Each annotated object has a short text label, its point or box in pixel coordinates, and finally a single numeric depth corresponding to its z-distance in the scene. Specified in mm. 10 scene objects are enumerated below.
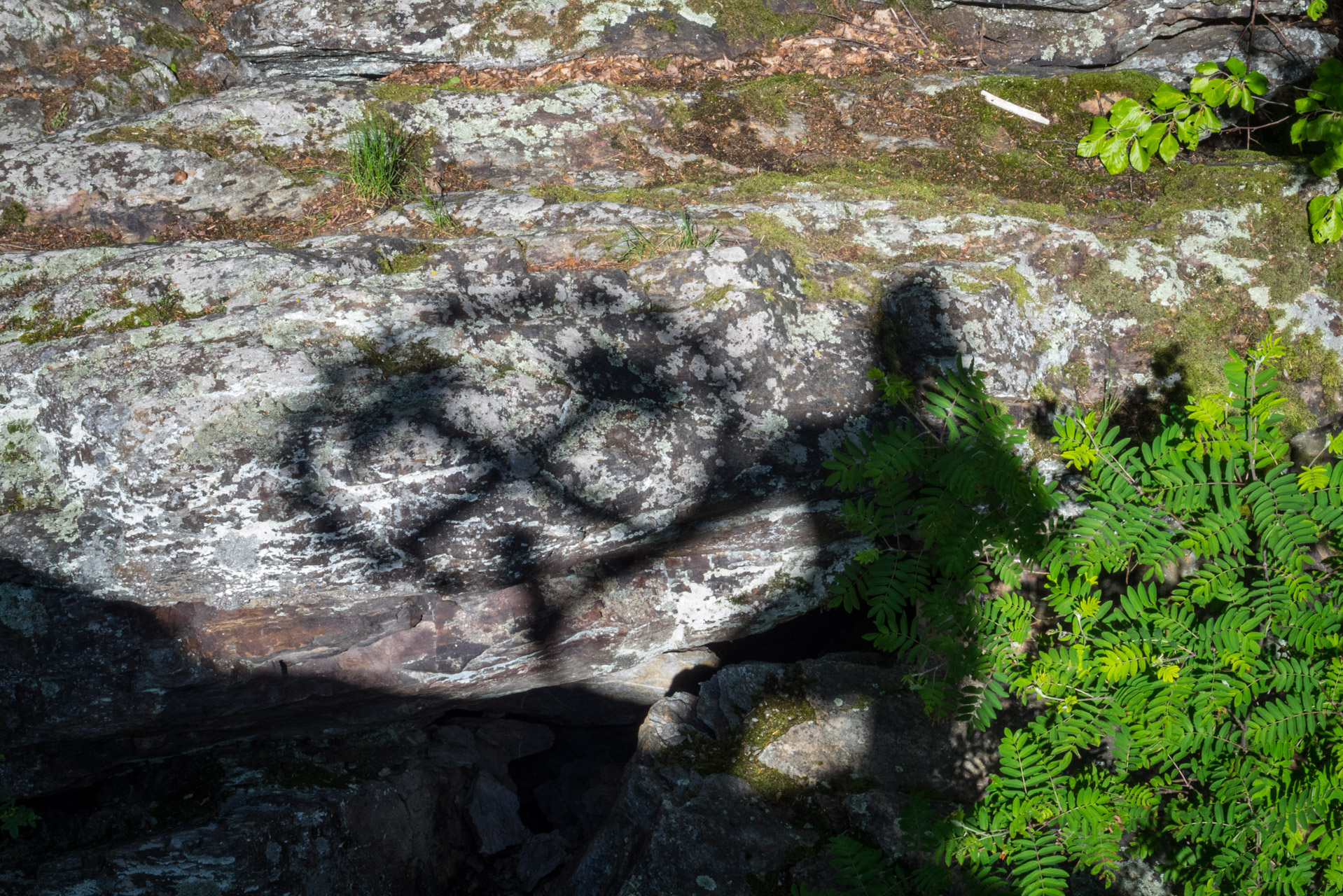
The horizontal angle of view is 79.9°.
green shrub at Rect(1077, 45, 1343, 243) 3885
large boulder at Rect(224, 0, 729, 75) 4668
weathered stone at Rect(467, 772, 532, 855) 4367
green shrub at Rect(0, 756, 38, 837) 3486
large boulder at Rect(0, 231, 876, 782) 3049
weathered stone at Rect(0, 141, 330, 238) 3932
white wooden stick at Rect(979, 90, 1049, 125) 4512
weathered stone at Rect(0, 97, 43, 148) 4273
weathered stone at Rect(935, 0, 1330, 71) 4656
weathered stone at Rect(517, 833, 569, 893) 4270
